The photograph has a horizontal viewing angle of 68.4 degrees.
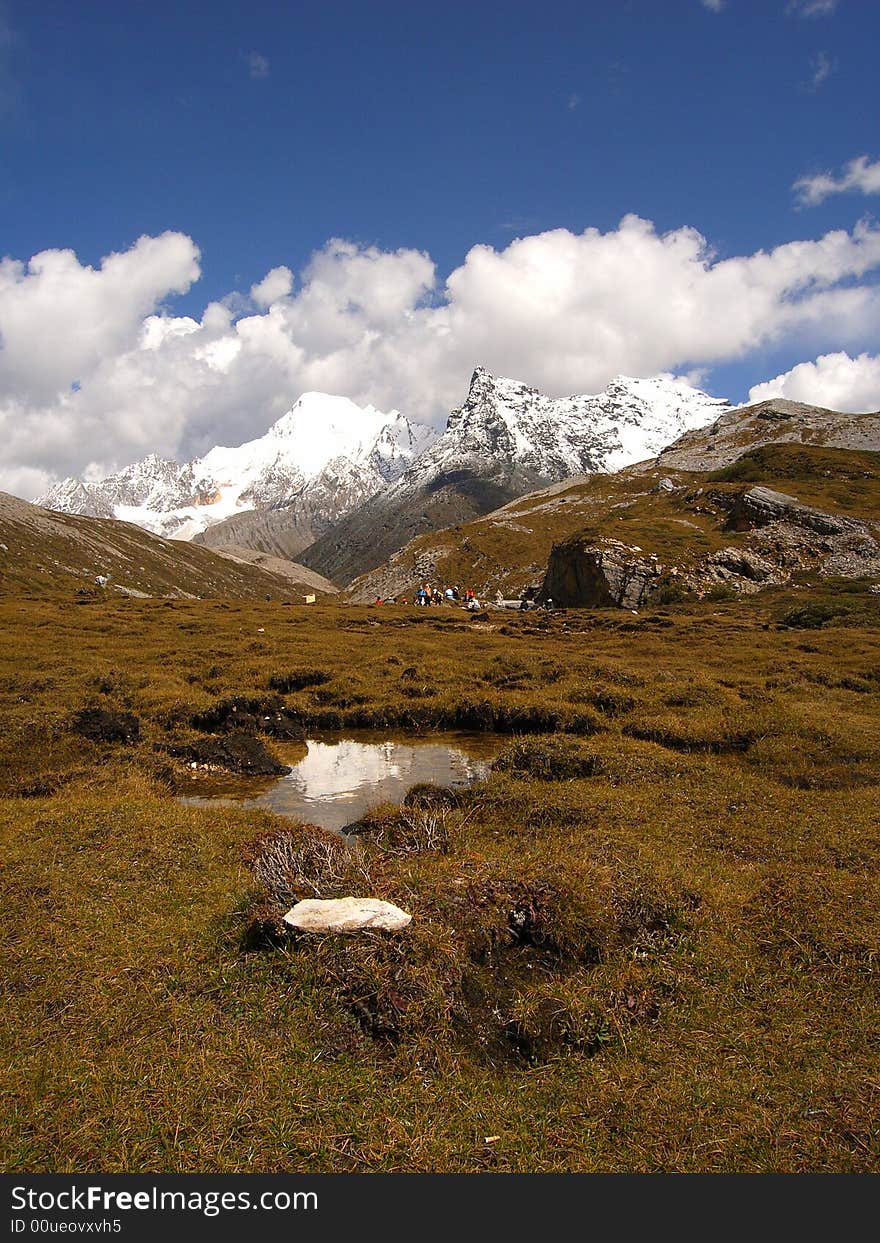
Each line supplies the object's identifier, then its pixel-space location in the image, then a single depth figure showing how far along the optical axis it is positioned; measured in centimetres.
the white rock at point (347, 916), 822
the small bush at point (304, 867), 946
